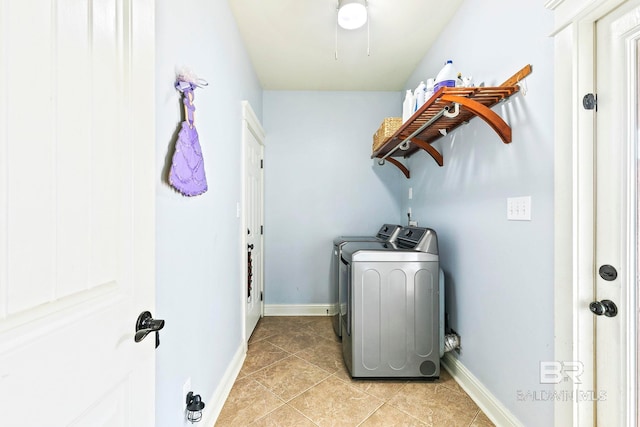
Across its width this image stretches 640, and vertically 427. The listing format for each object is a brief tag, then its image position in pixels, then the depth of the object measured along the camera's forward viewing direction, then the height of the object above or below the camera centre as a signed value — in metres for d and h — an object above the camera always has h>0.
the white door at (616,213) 0.98 +0.00
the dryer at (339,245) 2.57 -0.32
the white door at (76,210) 0.42 +0.00
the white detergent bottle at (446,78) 1.60 +0.83
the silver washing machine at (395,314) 1.90 -0.68
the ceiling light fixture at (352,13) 1.78 +1.26
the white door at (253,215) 2.36 -0.02
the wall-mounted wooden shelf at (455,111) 1.42 +0.59
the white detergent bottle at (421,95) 1.83 +0.75
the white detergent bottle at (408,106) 1.94 +0.74
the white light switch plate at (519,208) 1.34 +0.02
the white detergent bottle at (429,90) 1.77 +0.76
